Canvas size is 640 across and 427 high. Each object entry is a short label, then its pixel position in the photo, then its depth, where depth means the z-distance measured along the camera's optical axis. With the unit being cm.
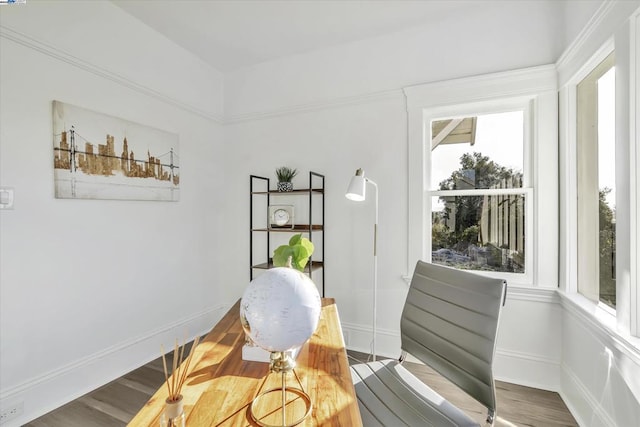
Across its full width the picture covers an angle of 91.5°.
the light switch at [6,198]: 181
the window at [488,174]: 226
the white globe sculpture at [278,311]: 73
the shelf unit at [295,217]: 286
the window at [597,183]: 170
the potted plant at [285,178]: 296
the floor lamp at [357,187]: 204
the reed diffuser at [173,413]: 70
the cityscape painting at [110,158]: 210
